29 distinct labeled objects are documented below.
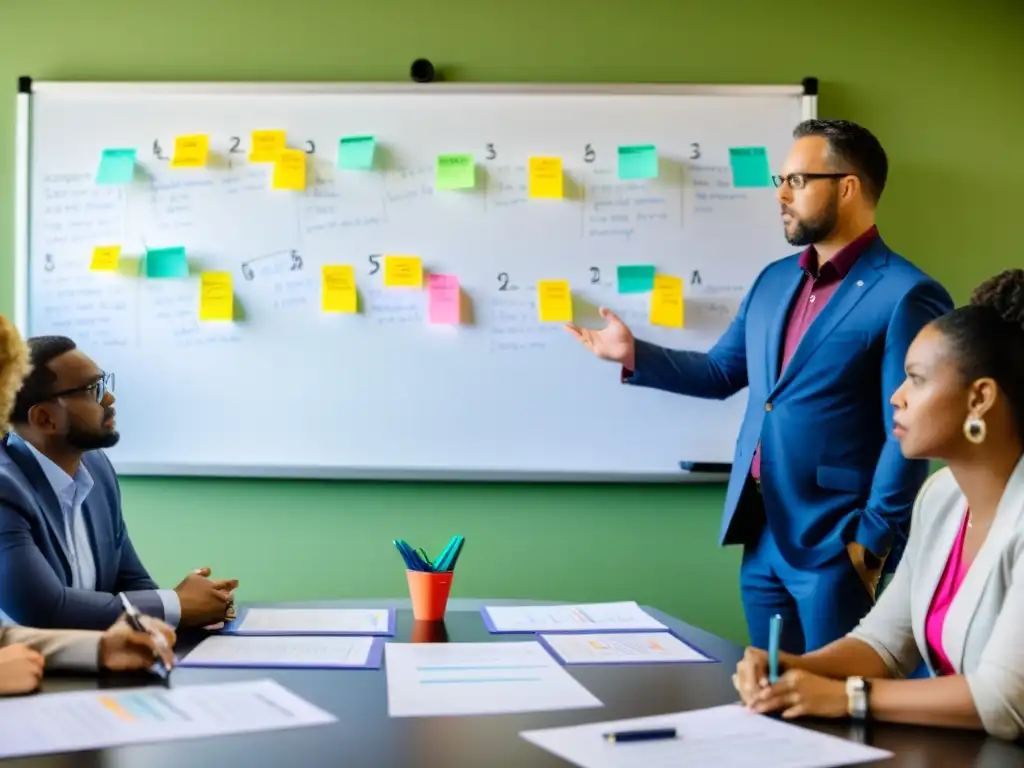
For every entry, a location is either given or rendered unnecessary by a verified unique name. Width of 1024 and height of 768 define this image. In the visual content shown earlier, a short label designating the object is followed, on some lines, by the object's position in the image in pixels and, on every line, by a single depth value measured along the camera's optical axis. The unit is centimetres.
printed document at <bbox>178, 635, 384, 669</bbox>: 130
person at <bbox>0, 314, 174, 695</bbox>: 120
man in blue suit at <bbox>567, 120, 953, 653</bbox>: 191
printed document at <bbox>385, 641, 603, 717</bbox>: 112
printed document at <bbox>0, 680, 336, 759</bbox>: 96
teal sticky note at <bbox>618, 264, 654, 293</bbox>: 279
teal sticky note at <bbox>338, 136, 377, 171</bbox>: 279
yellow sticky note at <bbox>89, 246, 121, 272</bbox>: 280
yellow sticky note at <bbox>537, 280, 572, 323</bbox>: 278
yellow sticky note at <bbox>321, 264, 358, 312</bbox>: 279
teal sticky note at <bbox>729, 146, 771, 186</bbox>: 278
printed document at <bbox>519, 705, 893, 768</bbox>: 92
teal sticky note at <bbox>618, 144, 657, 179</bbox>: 278
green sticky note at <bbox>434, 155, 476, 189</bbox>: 279
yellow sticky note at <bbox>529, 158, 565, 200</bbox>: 279
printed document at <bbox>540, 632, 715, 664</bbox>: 137
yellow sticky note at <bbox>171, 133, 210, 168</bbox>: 282
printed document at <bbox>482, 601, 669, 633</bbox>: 160
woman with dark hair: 107
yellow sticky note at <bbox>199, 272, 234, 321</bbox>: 280
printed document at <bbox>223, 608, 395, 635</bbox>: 154
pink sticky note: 279
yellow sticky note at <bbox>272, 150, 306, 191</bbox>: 280
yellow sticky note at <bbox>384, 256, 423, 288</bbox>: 279
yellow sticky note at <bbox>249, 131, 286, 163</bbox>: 282
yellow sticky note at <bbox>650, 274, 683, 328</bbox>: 279
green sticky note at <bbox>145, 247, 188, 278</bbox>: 282
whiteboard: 279
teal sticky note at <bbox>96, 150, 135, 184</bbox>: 282
